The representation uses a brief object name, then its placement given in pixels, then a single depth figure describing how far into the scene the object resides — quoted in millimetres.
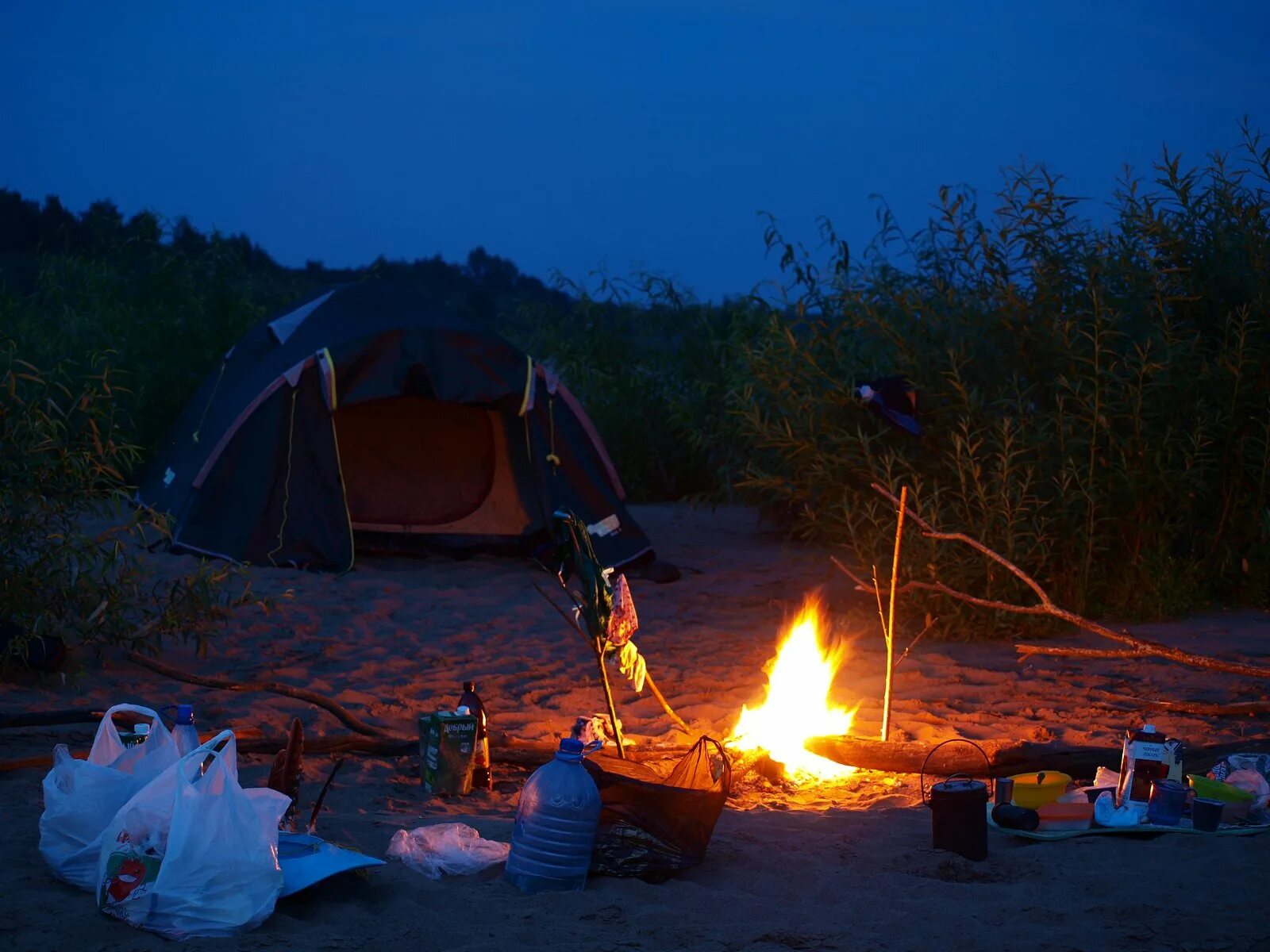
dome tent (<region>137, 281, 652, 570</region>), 7910
